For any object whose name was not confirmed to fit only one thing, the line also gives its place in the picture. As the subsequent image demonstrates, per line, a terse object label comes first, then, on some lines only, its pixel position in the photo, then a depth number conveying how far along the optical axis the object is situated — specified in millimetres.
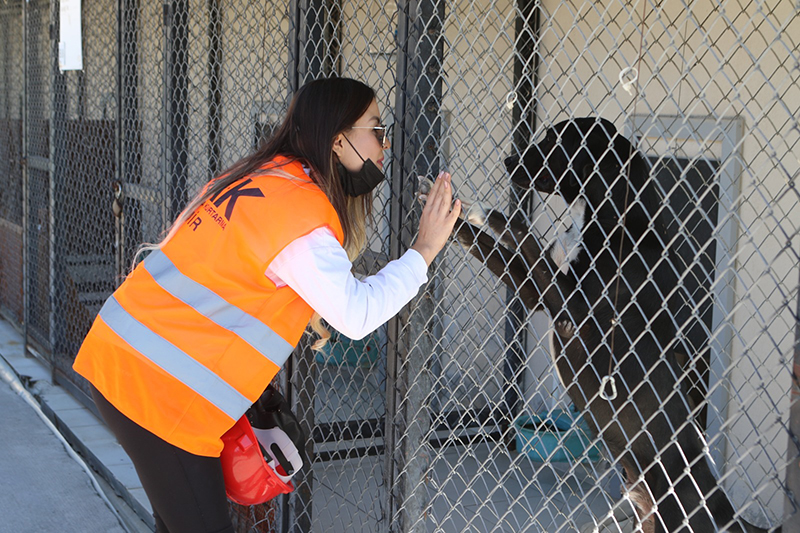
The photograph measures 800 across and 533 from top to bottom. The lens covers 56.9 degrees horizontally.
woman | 1800
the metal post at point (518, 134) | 4555
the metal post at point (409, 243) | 2264
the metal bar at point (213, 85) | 3738
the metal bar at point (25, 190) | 5766
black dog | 2463
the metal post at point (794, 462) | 1373
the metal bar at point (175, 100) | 3781
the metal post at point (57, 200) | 5016
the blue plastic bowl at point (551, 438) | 4254
